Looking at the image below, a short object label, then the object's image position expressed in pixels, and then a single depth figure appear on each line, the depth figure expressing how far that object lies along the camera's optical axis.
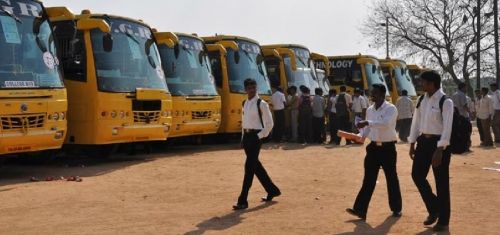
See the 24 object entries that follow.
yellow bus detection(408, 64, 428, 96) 33.53
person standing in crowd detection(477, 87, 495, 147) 18.28
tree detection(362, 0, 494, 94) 40.09
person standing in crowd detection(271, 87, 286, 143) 18.70
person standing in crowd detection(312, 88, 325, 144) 19.03
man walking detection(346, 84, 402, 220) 7.45
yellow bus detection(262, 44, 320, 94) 20.81
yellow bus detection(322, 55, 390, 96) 24.64
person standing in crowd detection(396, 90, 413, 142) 19.67
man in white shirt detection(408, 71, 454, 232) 6.75
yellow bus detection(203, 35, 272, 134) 17.73
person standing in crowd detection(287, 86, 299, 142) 19.33
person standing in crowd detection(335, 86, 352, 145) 18.92
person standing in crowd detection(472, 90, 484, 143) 18.85
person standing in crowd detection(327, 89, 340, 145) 19.33
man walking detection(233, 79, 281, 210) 8.20
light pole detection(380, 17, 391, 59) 42.91
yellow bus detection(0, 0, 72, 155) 10.33
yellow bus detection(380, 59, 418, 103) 27.38
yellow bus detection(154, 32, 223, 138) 15.36
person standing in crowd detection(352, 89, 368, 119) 19.22
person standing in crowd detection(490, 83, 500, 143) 18.41
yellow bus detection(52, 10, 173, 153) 12.39
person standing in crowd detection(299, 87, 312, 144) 18.80
